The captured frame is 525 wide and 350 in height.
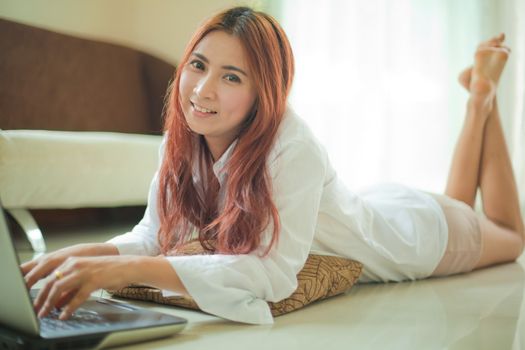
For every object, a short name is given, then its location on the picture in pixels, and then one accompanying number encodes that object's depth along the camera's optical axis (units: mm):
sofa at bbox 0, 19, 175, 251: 2379
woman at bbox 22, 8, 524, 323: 1192
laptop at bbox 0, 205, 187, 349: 875
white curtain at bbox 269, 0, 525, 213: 3547
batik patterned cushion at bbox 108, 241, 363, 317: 1387
